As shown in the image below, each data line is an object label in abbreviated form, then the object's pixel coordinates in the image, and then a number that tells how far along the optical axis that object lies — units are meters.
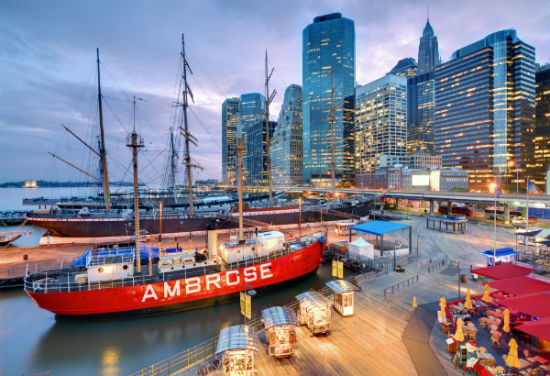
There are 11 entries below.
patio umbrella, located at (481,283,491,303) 14.62
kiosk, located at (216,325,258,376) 8.80
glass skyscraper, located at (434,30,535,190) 130.12
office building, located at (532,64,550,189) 130.88
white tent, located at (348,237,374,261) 25.58
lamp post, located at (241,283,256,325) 11.33
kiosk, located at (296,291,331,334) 12.02
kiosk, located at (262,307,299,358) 10.31
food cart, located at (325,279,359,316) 13.85
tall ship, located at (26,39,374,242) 36.31
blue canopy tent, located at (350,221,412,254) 25.51
